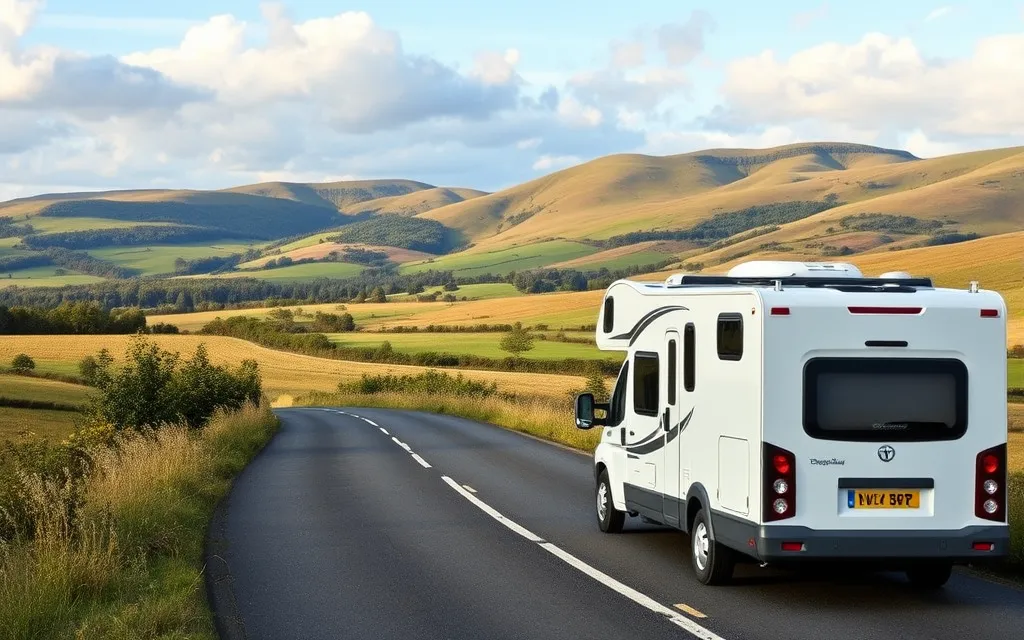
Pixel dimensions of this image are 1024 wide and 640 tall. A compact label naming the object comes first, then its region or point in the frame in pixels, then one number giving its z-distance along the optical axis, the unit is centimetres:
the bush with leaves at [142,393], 2644
